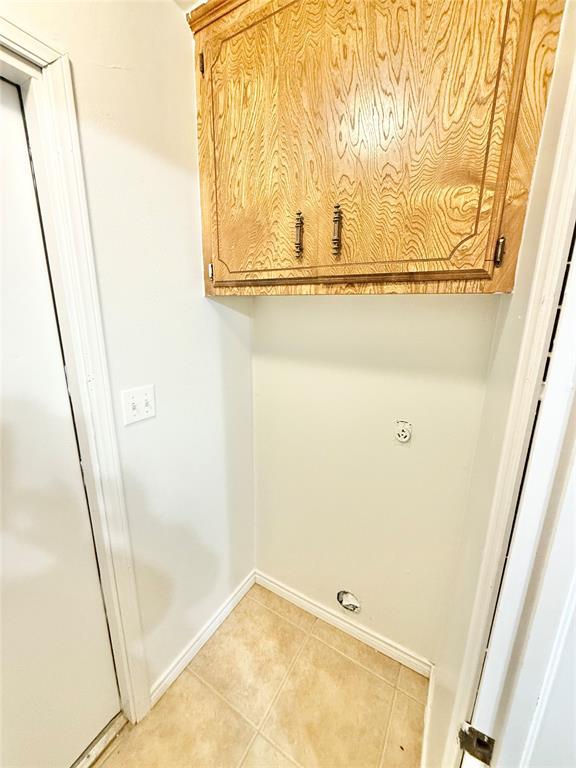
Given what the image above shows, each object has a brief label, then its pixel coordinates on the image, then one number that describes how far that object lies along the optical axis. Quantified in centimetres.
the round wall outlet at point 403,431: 115
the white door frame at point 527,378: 41
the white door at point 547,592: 35
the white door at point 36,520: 73
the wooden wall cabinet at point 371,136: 64
